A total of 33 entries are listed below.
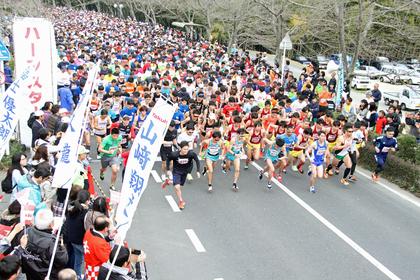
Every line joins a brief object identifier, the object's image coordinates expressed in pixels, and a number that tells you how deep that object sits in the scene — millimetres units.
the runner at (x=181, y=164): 9320
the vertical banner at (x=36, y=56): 11352
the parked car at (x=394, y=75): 34000
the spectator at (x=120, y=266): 4957
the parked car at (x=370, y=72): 33575
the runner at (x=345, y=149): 11461
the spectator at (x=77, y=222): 6074
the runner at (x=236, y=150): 10672
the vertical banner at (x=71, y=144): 5734
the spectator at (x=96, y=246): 5434
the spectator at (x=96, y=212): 5980
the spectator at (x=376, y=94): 17222
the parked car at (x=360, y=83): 32000
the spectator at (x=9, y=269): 4473
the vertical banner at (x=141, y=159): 5234
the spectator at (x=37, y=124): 9931
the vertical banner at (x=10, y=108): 7004
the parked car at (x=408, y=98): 23766
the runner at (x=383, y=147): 11648
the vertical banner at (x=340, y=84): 16567
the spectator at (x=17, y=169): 7152
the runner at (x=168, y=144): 10859
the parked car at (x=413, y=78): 32903
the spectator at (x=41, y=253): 5152
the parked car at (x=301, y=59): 43031
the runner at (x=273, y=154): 10825
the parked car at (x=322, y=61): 39550
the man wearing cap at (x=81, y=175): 7344
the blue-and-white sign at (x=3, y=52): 10765
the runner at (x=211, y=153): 10406
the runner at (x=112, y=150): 9984
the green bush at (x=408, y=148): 11641
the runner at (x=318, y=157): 10875
